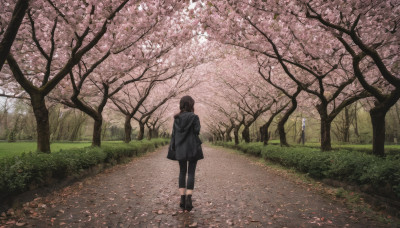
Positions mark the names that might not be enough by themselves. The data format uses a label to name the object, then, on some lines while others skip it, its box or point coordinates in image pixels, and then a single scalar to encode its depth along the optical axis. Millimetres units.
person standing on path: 4605
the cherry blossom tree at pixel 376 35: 6195
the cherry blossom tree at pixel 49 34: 6473
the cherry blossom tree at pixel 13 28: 4164
